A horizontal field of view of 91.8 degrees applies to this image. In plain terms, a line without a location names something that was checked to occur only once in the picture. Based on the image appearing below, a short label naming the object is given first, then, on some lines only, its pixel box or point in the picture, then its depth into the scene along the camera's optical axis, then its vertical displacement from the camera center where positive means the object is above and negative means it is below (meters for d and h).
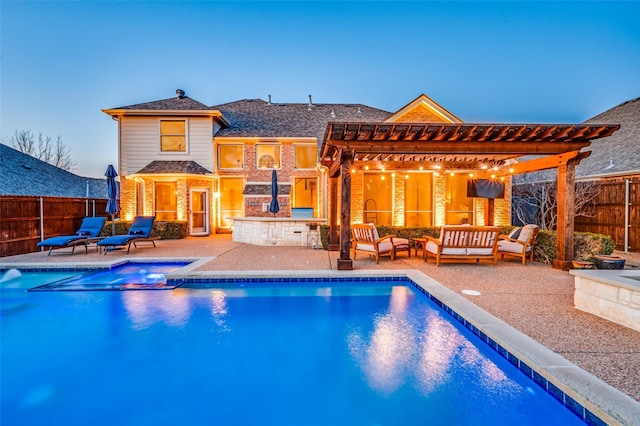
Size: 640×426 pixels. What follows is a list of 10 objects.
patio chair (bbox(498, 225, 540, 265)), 8.84 -1.08
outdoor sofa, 8.17 -0.96
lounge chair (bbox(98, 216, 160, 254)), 10.34 -1.02
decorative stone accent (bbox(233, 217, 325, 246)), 12.53 -0.96
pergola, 7.02 +1.58
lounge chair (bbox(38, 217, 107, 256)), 10.12 -1.01
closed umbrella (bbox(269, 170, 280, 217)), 13.02 +0.44
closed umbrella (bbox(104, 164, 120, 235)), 12.03 +0.69
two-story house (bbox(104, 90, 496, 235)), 13.75 +1.75
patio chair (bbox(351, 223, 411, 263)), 9.04 -1.06
